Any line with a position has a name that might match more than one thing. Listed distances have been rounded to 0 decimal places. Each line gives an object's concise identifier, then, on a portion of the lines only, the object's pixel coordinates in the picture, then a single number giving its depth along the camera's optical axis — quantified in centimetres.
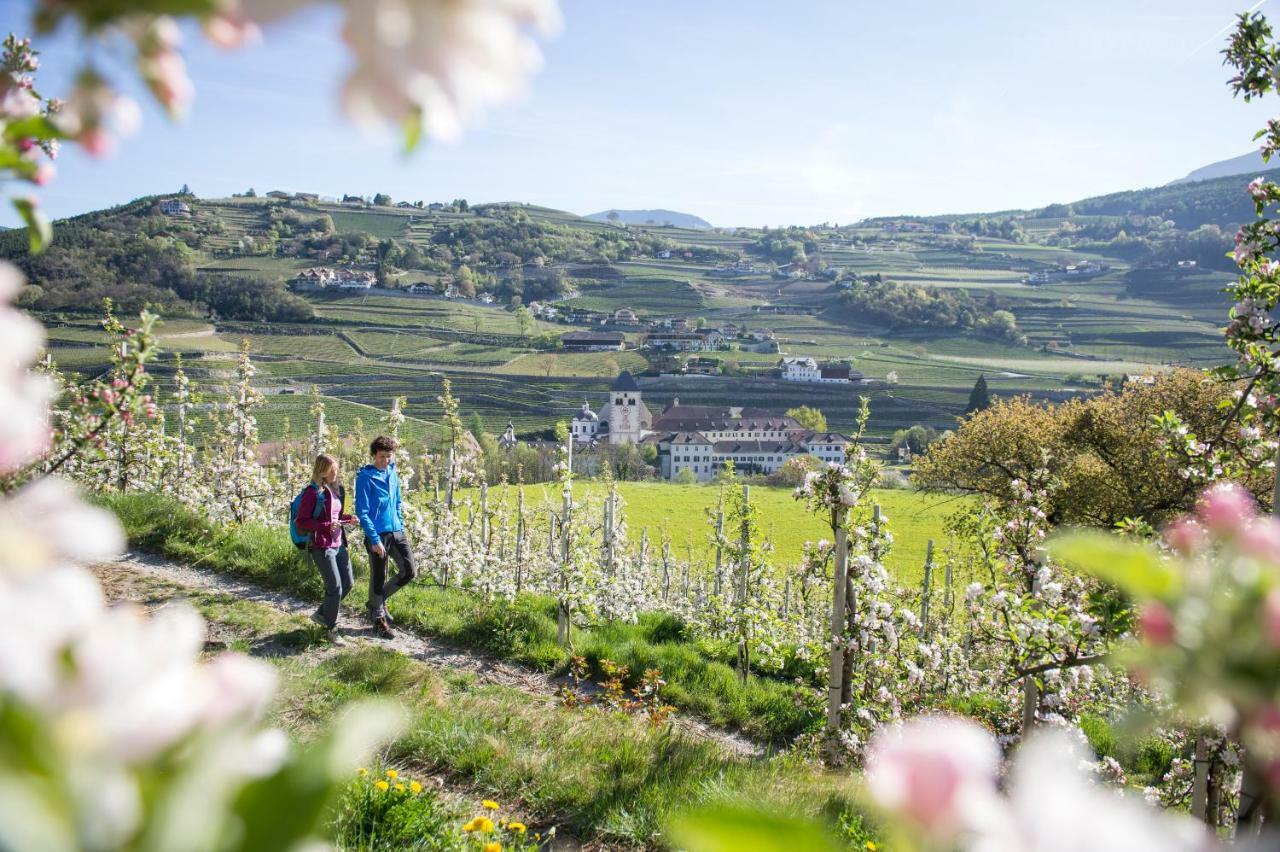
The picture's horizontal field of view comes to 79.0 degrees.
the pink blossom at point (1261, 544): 46
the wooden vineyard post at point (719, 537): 1061
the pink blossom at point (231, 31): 48
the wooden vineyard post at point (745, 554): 924
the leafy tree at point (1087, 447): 1658
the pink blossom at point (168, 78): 54
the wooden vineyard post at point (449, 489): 1141
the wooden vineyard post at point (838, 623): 600
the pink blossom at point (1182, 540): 68
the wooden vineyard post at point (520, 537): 1250
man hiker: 652
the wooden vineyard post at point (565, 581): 725
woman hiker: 624
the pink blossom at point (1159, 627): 49
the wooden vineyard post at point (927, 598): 1166
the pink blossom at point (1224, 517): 50
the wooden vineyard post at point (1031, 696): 516
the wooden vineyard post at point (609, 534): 1218
